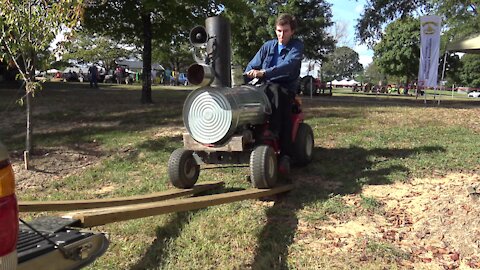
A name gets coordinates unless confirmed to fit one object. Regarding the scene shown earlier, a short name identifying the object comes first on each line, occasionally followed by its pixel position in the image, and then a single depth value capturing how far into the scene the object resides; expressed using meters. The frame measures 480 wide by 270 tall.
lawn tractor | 4.72
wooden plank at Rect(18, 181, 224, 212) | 3.82
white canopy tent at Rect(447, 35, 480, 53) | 18.14
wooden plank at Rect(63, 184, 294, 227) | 2.99
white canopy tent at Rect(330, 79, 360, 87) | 67.19
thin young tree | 7.18
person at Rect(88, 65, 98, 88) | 28.88
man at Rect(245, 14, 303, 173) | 5.25
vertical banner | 16.41
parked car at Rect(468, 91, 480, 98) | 56.28
